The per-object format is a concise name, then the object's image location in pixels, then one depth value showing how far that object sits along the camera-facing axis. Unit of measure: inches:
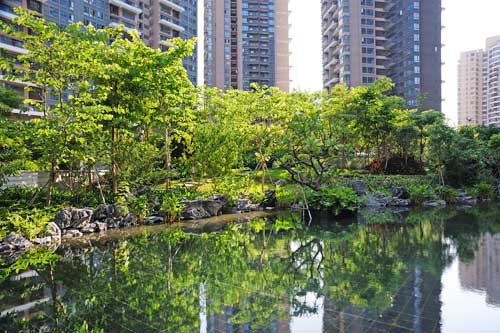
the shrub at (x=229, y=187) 573.3
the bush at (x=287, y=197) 596.8
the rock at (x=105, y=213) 424.8
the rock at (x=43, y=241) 339.2
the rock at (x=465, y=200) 660.7
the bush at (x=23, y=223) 338.3
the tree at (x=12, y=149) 361.4
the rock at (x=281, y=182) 725.9
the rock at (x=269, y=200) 620.1
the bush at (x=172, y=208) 472.4
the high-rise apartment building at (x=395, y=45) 2294.5
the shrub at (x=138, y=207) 453.4
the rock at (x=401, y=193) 668.7
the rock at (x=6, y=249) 310.5
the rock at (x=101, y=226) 414.9
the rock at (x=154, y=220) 461.7
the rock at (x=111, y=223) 427.2
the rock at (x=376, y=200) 632.4
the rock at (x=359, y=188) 642.7
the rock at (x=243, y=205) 581.6
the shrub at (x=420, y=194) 646.5
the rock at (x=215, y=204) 531.5
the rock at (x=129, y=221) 437.4
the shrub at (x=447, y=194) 661.3
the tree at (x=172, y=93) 465.4
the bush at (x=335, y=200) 500.4
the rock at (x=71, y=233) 381.6
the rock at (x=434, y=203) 634.2
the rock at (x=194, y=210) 499.5
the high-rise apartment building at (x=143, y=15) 1637.4
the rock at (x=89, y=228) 402.3
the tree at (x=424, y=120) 882.1
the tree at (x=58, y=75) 369.4
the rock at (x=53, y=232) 358.6
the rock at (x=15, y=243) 317.4
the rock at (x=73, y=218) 386.6
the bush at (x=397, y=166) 886.3
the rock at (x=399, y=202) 642.2
